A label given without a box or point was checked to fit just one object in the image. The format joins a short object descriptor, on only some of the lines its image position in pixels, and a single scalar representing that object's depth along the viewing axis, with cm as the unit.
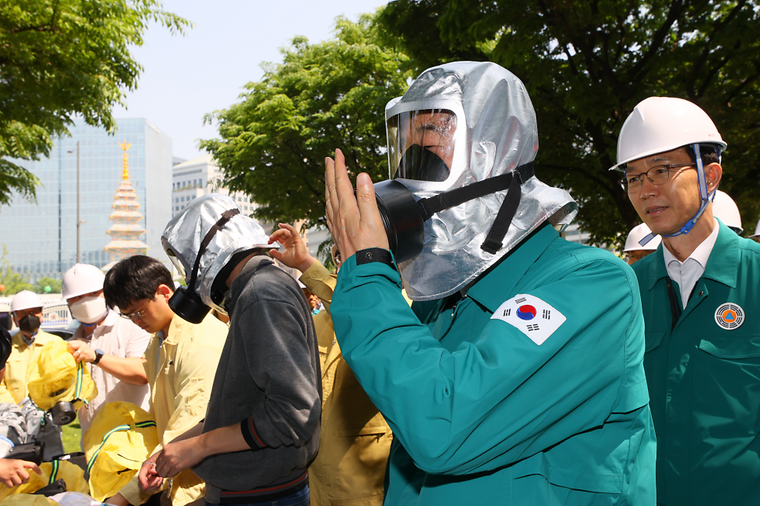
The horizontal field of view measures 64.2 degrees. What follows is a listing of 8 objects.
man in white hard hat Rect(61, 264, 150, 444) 421
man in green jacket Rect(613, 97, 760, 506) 194
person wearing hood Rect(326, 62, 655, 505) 110
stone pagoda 7194
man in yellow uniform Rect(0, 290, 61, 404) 546
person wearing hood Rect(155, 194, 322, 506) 214
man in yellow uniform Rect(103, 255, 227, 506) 268
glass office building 12500
